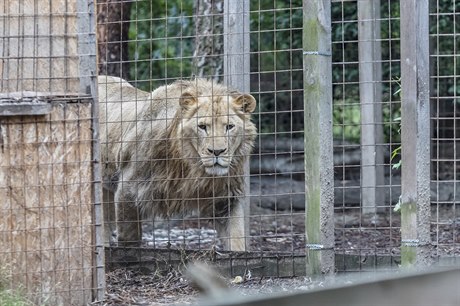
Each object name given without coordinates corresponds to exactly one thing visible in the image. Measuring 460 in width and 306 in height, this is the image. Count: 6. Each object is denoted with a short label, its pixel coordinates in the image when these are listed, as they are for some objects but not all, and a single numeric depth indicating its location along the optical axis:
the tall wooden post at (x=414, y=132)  14.18
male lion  16.67
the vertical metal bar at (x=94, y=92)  13.24
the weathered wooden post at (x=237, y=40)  16.87
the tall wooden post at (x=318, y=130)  14.27
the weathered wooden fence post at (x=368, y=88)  21.95
